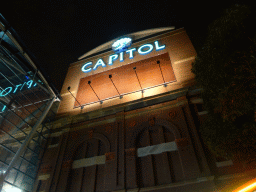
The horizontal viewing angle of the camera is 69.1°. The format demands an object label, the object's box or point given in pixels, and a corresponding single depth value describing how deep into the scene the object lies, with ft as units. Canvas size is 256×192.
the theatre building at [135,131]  34.63
